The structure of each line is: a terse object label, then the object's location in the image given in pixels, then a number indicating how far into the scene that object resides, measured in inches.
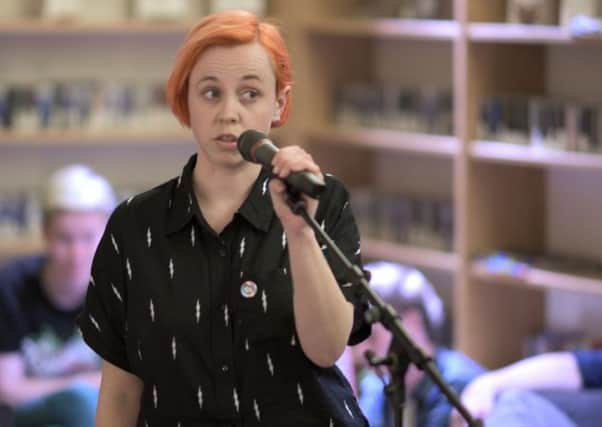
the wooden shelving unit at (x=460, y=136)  311.7
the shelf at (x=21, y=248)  362.0
